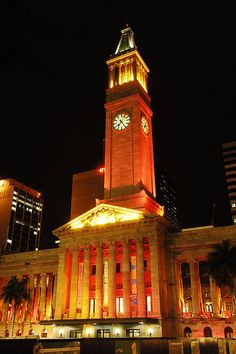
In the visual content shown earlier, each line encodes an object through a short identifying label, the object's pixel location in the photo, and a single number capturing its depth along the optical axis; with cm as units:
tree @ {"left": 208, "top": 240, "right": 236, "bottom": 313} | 5219
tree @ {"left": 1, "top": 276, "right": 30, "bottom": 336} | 6788
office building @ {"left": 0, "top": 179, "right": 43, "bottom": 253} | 18012
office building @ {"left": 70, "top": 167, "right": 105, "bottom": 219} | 15475
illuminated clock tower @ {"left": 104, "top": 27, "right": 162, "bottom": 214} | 7125
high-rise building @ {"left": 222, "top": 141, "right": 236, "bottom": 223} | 12758
